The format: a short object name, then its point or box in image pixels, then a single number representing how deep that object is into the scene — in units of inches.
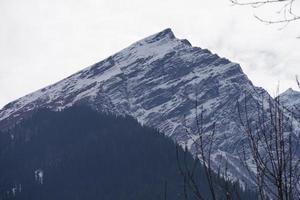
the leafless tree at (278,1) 390.7
